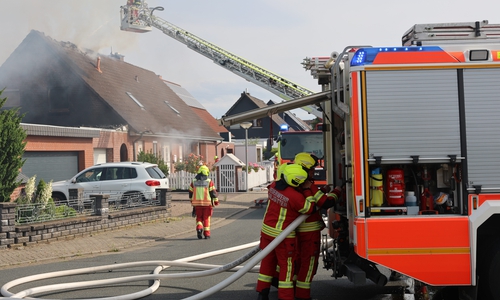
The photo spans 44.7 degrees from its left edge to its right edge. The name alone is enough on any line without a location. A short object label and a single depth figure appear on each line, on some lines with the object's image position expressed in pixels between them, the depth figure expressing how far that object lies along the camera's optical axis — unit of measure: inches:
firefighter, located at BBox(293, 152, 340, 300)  265.4
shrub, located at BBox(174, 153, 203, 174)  1136.8
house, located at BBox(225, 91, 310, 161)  2588.6
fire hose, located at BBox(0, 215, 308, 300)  260.4
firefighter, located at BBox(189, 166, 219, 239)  505.4
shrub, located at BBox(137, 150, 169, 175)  1066.7
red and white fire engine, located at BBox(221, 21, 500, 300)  228.4
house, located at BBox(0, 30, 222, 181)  1127.0
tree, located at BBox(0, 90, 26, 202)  539.5
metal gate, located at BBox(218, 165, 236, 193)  1098.7
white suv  731.4
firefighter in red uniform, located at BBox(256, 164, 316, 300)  258.4
